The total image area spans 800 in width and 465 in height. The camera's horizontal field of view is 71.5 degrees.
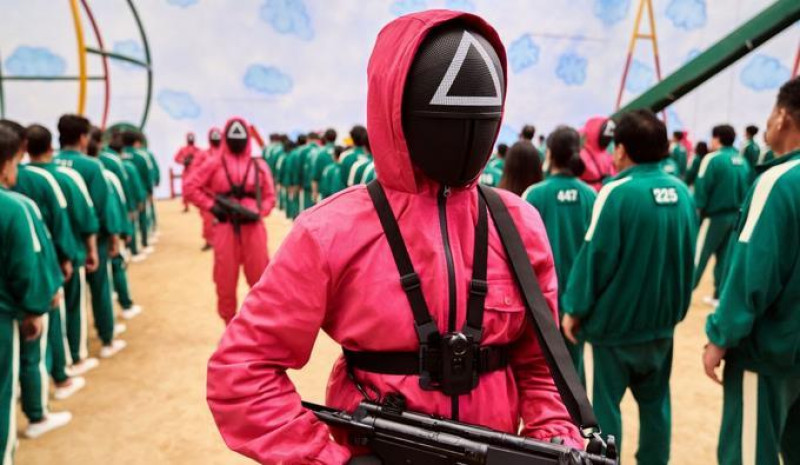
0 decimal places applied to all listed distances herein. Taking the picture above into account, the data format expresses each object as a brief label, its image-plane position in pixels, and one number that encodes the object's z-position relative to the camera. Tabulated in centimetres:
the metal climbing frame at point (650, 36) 1181
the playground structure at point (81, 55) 624
